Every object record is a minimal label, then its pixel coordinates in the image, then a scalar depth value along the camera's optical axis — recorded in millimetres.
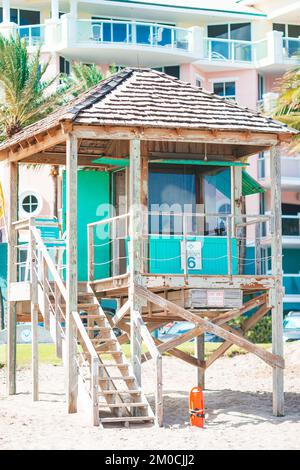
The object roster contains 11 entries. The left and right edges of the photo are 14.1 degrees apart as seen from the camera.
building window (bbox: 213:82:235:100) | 55353
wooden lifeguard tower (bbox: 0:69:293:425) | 21172
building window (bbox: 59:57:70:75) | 52250
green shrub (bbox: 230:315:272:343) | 42672
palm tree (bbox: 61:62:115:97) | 44219
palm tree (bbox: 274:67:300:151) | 30797
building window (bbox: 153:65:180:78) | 54375
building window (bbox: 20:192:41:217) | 50156
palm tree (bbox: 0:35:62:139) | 40938
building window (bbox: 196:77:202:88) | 54703
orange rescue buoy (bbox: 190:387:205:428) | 20156
